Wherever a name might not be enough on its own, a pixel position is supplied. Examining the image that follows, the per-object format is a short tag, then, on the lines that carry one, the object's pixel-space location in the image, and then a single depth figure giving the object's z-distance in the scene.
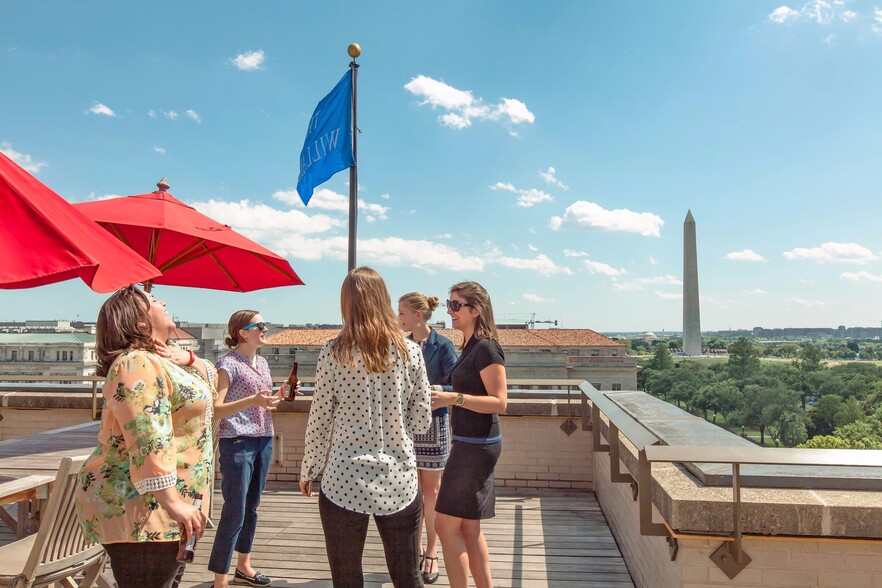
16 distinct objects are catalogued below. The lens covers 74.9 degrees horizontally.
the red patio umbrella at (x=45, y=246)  2.19
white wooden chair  2.41
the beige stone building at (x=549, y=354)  41.29
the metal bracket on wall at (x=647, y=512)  2.44
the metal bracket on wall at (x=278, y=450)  5.77
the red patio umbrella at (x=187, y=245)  4.39
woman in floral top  1.76
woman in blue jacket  3.44
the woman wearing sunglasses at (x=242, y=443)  3.12
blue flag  6.27
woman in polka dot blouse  2.02
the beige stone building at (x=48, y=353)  62.69
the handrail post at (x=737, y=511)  2.24
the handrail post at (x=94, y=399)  6.25
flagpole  5.71
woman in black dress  2.76
